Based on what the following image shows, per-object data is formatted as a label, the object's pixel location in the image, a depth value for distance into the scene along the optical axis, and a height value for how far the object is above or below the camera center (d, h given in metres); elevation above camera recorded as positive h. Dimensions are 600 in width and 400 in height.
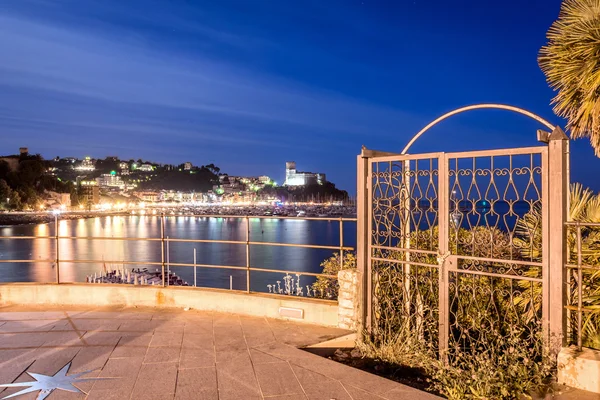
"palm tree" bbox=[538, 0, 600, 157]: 4.38 +1.27
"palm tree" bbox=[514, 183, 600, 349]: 3.75 -0.55
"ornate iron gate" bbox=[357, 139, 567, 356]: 3.61 -0.44
